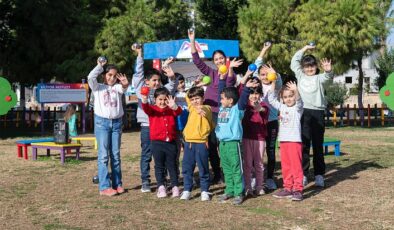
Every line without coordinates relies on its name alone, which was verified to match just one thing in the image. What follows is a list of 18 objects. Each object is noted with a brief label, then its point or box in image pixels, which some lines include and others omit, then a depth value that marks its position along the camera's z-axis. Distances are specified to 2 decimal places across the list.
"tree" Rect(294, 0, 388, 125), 22.91
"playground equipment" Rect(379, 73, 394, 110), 13.96
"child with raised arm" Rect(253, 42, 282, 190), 7.83
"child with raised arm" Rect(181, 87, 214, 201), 7.12
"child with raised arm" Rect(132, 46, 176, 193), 7.54
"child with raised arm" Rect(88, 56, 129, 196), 7.50
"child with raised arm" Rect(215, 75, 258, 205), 6.97
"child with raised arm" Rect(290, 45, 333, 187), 7.95
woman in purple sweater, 7.36
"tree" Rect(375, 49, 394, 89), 39.38
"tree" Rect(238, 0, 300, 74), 24.16
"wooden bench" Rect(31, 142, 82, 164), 11.52
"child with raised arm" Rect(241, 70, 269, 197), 7.45
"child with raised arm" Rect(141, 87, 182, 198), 7.28
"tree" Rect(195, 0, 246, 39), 29.44
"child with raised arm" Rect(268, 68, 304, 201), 7.16
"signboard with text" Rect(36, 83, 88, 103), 20.66
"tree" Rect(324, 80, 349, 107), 40.41
